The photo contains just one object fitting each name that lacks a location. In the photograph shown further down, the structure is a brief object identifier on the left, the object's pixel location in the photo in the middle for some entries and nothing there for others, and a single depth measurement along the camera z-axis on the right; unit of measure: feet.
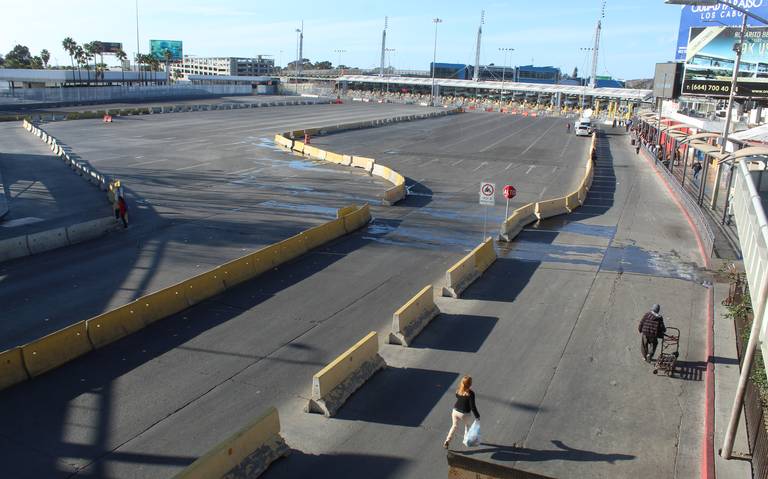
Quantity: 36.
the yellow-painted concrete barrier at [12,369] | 38.47
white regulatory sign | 72.54
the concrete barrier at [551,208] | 91.09
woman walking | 32.42
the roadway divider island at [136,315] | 39.70
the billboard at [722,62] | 146.51
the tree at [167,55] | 458.91
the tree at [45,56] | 540.52
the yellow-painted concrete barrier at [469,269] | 57.57
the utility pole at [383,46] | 628.28
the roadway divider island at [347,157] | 101.91
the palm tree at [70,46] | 447.42
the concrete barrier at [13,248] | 65.36
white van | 236.02
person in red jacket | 79.74
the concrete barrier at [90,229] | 72.95
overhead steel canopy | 409.49
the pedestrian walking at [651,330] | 42.98
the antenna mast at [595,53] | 446.56
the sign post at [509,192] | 79.30
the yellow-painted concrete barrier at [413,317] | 46.57
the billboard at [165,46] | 587.27
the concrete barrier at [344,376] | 36.50
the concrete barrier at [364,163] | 130.95
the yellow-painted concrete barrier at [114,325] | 44.37
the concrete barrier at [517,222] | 78.54
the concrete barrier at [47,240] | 68.39
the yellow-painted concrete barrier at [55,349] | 39.99
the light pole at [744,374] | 30.99
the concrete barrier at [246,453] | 28.09
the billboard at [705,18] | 184.14
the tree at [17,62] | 508.04
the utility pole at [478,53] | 565.45
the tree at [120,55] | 504.84
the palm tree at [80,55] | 457.68
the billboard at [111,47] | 495.00
